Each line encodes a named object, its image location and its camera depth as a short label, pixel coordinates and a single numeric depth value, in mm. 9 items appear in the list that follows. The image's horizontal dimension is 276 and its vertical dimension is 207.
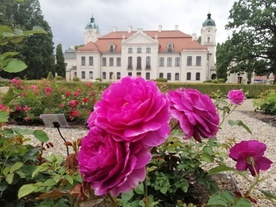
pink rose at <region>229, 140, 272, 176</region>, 632
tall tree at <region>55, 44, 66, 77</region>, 35031
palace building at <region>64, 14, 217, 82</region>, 36719
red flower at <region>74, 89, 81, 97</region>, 5215
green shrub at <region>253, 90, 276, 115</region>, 7590
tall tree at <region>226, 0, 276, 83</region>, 20453
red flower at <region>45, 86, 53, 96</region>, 5080
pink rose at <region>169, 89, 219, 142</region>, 531
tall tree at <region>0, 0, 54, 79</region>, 29000
